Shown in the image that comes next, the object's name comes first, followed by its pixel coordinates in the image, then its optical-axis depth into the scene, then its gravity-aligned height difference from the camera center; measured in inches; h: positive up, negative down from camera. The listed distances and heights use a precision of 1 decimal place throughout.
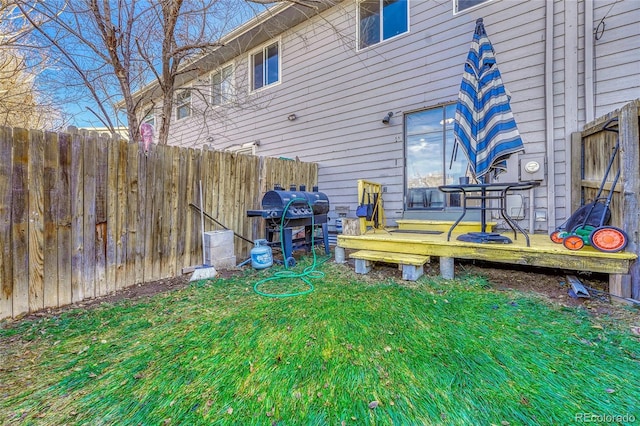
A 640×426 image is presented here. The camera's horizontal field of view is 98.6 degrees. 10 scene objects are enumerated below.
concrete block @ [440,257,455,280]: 131.0 -26.8
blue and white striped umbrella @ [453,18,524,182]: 121.8 +44.8
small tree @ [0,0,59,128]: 163.0 +95.0
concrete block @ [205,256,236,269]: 157.9 -29.1
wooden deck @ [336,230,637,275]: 99.0 -17.1
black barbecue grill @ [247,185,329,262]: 157.9 -0.7
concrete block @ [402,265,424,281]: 130.8 -29.1
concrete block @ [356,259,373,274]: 147.6 -29.2
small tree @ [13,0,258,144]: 162.2 +110.1
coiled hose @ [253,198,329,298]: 118.3 -33.5
